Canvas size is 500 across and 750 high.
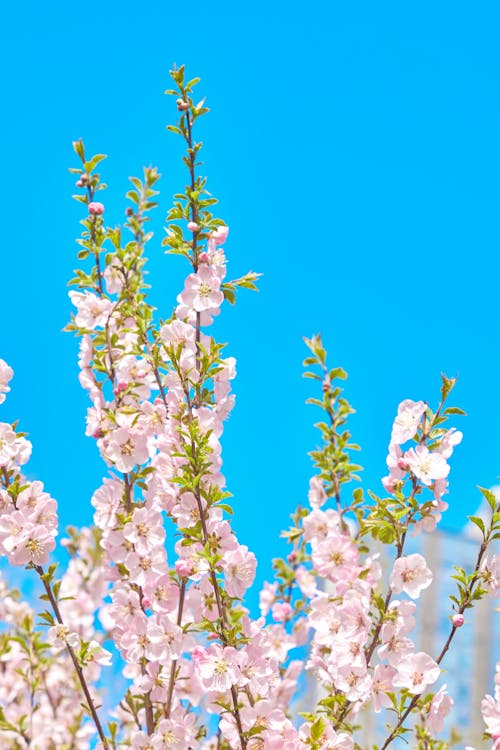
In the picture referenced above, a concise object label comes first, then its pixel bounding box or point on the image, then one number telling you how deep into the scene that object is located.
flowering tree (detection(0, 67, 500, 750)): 1.47
